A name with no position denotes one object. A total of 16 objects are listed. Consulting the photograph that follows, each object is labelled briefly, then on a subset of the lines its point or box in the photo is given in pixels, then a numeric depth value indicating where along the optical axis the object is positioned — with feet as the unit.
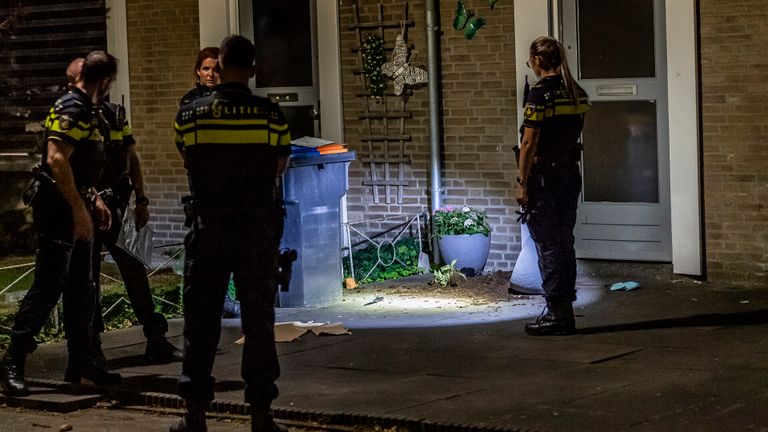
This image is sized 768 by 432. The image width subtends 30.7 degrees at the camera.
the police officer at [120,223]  27.14
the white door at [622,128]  38.75
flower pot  40.75
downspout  41.47
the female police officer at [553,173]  29.76
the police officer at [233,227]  22.00
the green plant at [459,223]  40.98
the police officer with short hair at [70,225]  25.53
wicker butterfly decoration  42.06
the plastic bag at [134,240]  28.86
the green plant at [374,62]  42.65
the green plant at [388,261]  41.81
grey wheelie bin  35.83
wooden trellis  42.70
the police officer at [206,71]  29.50
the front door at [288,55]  45.19
